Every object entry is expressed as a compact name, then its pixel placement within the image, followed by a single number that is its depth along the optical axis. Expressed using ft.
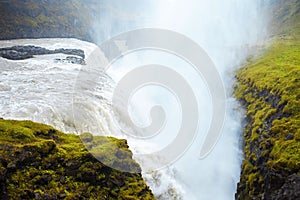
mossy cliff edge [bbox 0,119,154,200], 35.94
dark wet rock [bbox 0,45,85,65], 156.25
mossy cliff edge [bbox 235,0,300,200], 54.08
